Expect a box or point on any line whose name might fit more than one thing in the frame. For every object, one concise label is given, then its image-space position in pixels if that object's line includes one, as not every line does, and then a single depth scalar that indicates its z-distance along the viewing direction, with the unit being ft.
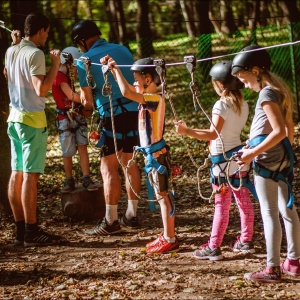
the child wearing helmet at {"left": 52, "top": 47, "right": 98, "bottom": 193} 24.02
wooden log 23.21
